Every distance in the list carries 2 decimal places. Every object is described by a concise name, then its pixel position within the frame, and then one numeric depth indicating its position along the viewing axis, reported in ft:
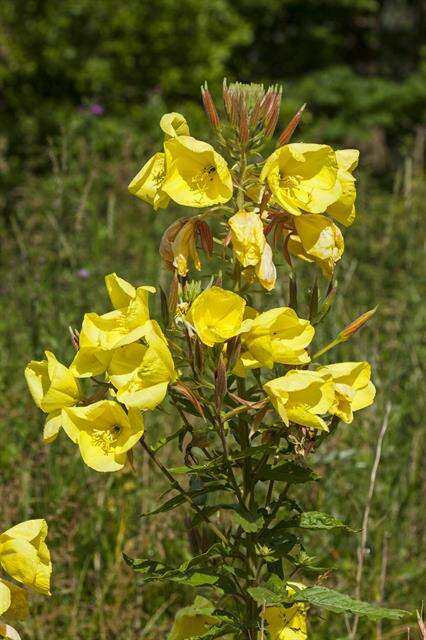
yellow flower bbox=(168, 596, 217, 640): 4.11
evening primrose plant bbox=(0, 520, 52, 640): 3.65
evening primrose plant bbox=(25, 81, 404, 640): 3.72
